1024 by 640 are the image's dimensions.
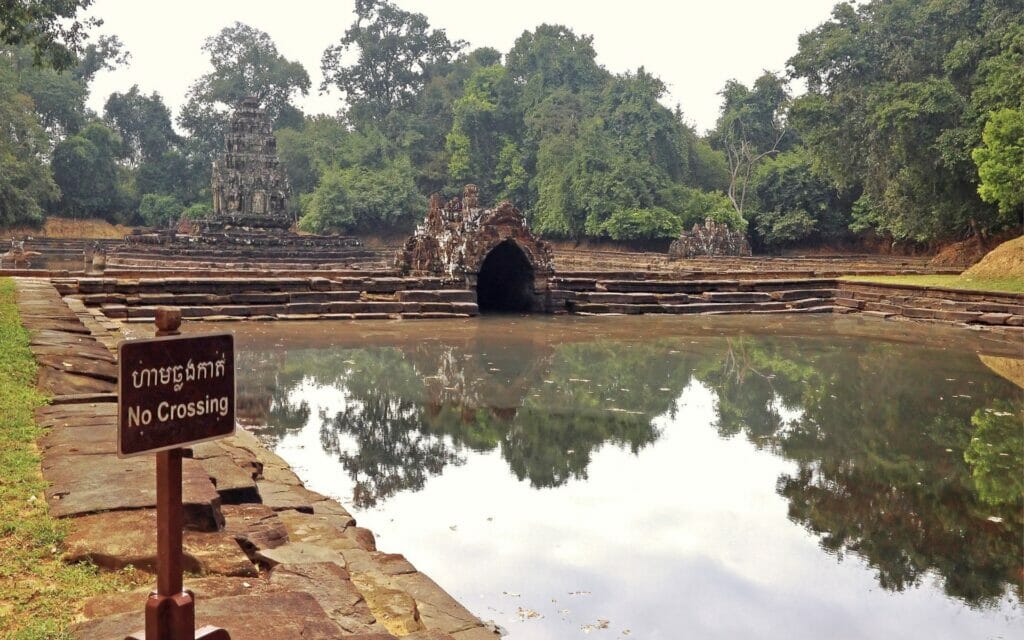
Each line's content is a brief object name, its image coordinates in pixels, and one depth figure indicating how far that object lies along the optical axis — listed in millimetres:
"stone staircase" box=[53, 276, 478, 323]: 15961
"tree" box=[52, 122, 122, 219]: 54062
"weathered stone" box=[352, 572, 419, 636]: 3549
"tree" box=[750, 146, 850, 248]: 41625
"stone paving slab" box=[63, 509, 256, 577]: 3436
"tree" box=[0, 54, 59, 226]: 40906
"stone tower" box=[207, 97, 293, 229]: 39875
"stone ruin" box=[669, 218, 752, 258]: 38062
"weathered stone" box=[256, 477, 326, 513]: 5117
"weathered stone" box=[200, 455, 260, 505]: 4680
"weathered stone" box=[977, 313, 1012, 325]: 17250
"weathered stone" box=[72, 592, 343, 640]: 2820
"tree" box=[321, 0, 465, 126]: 67062
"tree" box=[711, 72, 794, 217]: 51125
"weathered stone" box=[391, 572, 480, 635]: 3682
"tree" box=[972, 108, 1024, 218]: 22391
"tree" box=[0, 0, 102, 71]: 13148
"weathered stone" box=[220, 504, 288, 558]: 4051
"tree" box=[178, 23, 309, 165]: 66500
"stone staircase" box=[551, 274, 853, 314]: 19812
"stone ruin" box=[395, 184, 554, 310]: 18922
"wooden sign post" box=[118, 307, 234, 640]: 2371
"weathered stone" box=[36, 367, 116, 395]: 6543
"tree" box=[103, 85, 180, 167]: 64875
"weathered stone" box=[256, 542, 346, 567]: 3929
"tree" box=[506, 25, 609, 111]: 58125
